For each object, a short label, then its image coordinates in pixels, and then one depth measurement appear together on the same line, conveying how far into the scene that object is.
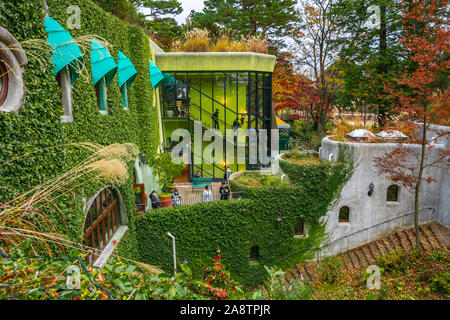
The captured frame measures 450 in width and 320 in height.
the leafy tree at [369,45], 17.06
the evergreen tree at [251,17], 24.00
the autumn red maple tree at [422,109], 9.23
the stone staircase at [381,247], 10.95
